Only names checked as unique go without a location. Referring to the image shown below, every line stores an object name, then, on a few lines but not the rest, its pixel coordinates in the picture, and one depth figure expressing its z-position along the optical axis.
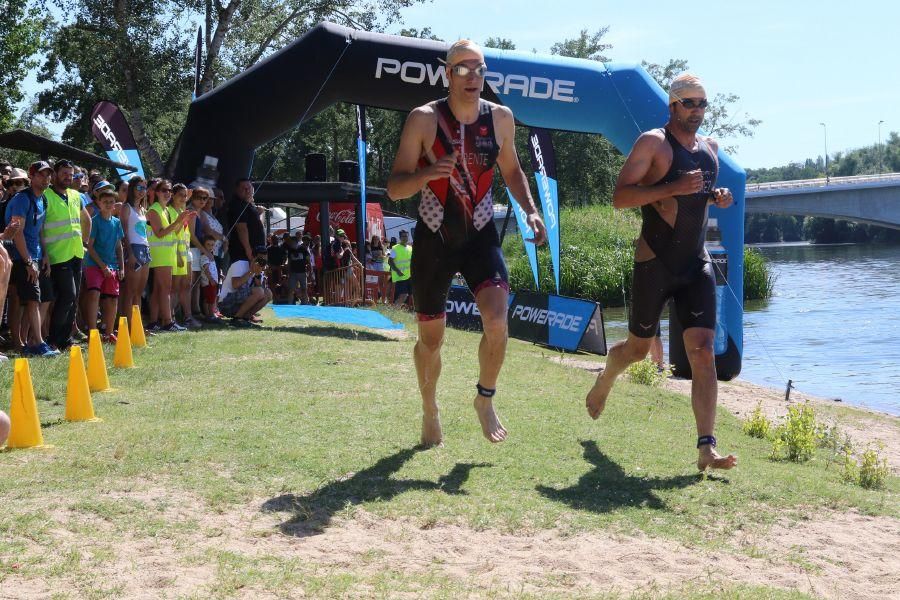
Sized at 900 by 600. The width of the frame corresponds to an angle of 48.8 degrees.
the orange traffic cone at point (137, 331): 10.18
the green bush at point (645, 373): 10.70
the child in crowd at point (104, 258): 10.38
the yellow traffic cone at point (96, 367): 7.94
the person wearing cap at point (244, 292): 12.98
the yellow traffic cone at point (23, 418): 5.75
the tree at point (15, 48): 32.09
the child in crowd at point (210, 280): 12.70
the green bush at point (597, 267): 29.97
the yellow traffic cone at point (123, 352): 8.96
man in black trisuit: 5.87
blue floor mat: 14.82
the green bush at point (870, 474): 6.49
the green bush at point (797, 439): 7.14
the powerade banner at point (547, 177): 16.30
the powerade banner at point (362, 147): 19.92
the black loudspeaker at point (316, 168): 27.56
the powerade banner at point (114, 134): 15.31
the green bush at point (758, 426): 8.16
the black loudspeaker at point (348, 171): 26.95
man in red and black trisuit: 5.42
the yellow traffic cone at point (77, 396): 6.70
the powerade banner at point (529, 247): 14.06
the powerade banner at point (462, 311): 17.27
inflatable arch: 11.98
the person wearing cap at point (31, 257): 8.98
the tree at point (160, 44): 27.41
